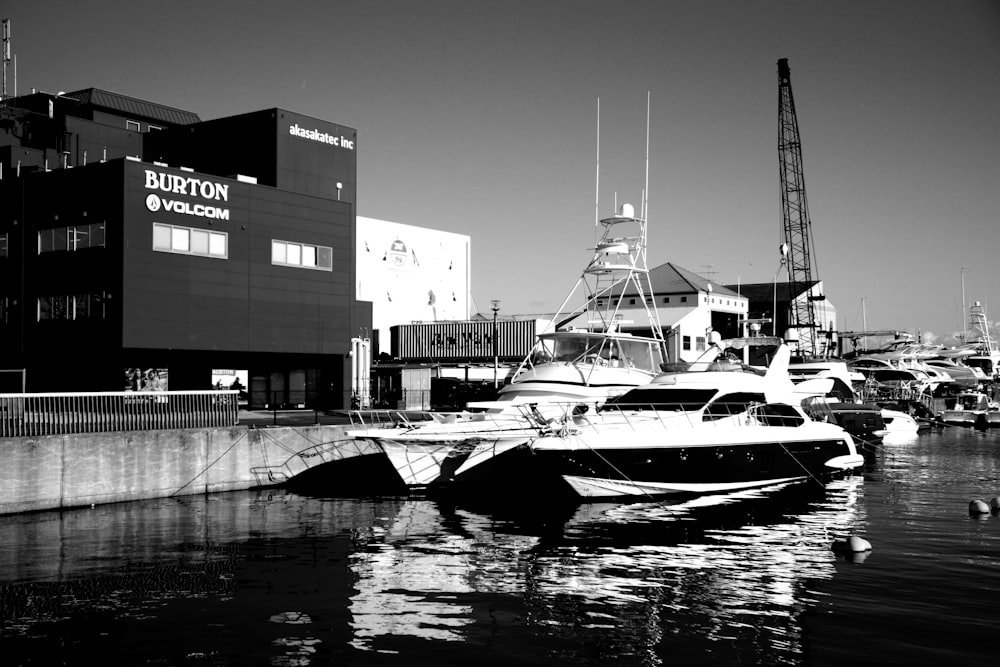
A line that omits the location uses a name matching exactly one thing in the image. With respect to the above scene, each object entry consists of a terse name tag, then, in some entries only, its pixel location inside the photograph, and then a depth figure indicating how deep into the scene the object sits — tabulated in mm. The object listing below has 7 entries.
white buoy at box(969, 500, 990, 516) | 22953
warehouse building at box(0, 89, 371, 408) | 34531
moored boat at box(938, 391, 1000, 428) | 59688
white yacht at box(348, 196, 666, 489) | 25828
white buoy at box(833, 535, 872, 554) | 18228
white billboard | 62719
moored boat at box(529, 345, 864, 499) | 23078
